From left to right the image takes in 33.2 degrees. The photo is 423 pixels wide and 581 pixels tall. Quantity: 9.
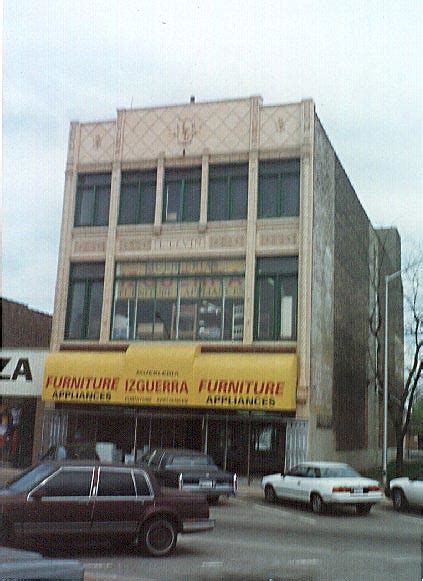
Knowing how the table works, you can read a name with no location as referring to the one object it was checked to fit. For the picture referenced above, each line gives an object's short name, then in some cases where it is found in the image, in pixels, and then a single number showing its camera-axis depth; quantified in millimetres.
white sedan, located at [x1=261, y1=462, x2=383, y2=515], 18344
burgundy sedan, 10609
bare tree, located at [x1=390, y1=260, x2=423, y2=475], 31141
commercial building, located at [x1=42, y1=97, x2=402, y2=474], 26639
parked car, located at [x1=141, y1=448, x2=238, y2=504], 19312
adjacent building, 29609
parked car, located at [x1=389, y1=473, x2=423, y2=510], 19250
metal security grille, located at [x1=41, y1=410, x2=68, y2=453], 28891
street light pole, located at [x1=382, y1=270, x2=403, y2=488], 26453
